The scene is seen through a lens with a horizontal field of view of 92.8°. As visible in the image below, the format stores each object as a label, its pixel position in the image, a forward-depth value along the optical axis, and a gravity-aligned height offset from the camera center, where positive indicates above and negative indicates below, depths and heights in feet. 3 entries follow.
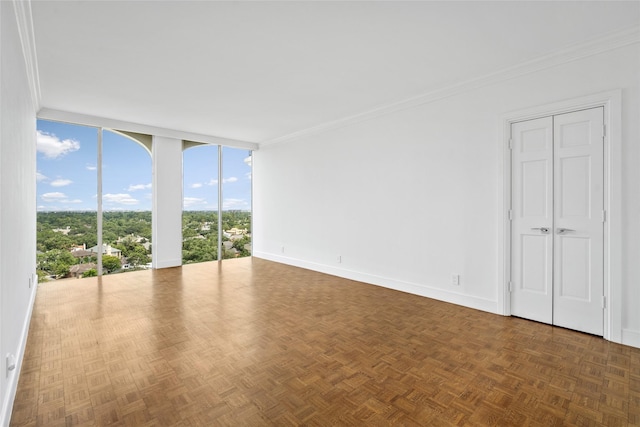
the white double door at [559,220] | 9.77 -0.27
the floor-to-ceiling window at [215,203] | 22.65 +0.74
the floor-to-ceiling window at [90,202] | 16.94 +0.63
